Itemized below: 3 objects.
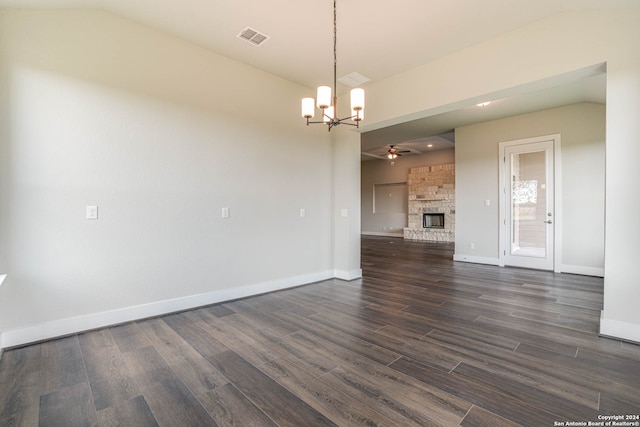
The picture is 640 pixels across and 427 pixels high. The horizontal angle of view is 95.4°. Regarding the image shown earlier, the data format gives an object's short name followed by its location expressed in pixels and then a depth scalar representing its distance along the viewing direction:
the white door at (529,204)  5.32
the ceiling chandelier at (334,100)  2.68
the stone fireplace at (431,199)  10.45
